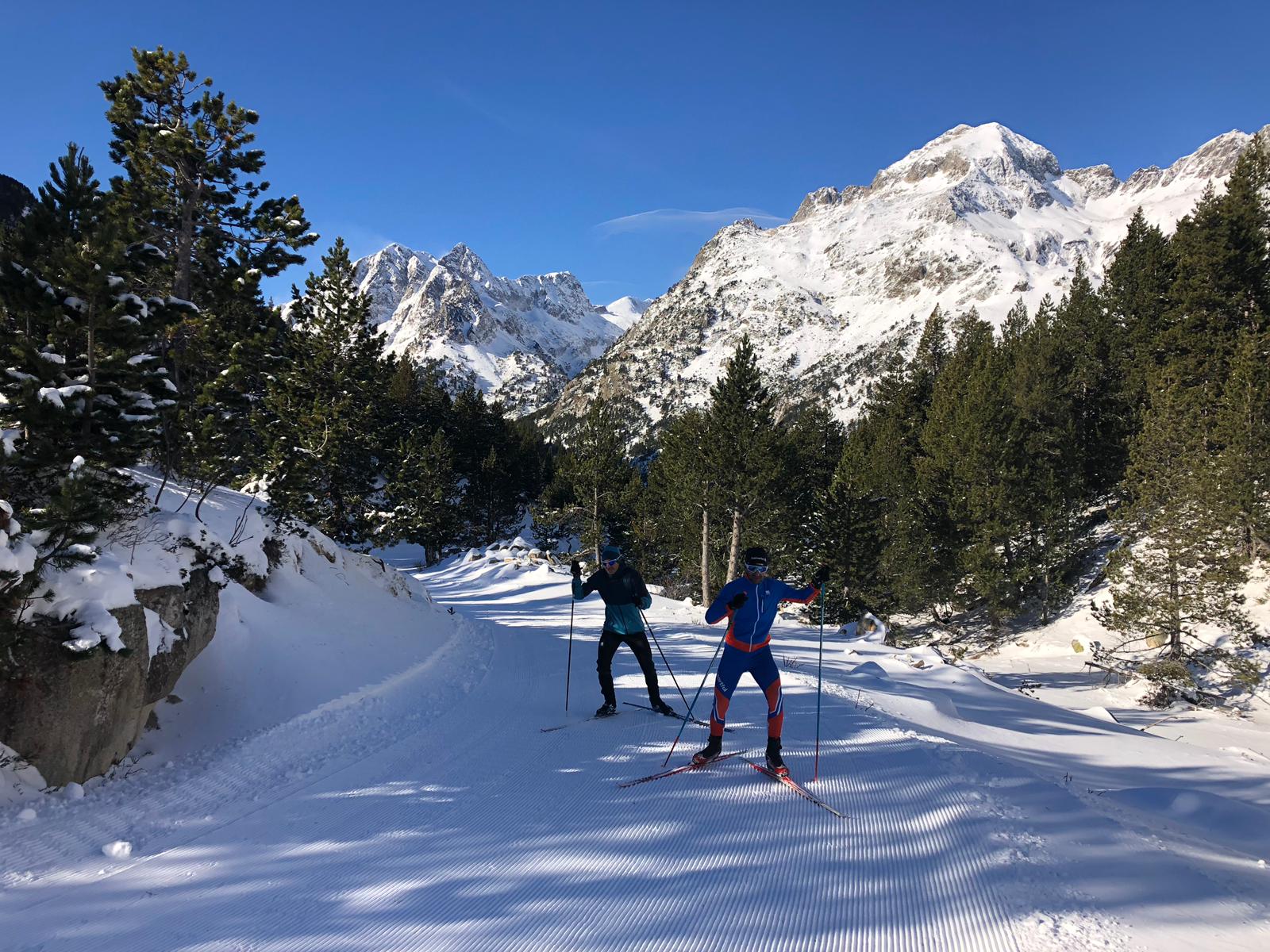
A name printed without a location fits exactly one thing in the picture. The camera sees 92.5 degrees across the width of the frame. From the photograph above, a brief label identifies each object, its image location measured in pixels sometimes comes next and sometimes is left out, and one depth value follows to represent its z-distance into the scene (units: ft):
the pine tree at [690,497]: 80.94
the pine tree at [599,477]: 117.08
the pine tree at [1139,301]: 84.53
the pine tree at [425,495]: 77.71
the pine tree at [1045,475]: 80.38
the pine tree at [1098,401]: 94.07
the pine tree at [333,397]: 61.57
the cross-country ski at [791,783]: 15.16
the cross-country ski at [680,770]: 16.49
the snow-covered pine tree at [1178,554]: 53.57
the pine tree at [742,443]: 75.82
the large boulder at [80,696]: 14.03
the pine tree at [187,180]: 41.09
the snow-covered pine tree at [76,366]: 18.58
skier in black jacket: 22.38
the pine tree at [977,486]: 80.07
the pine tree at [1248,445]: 52.70
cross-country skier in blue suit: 17.75
